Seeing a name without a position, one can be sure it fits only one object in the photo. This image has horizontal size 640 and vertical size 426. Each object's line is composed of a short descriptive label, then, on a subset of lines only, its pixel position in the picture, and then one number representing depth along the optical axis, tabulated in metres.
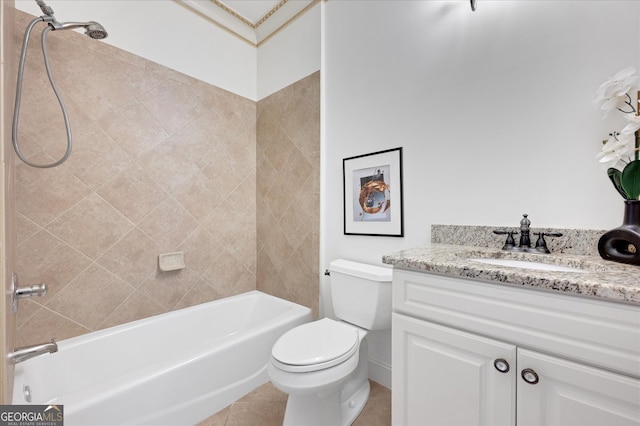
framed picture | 1.62
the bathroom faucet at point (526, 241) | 1.11
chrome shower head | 1.30
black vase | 0.85
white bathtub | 1.14
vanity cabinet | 0.67
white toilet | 1.15
